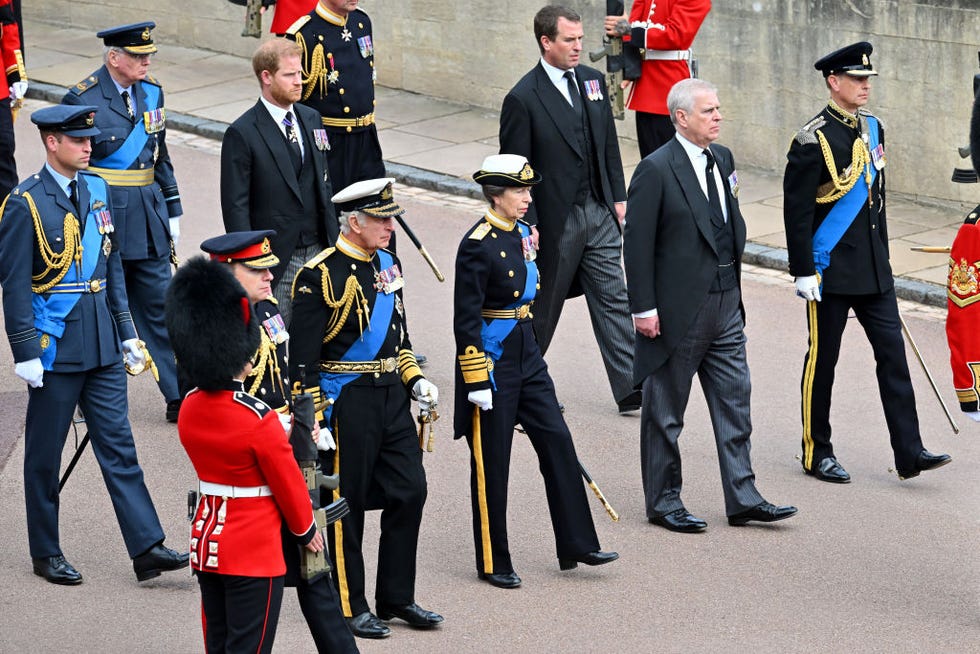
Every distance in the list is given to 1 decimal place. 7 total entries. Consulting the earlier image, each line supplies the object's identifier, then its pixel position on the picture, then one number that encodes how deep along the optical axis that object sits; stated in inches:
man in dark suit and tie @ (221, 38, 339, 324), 751.1
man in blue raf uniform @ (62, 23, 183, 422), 777.6
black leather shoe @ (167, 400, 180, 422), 816.3
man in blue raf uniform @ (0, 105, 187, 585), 625.3
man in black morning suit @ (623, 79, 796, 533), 692.7
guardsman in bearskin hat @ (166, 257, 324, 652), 483.5
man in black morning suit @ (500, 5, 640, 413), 808.9
